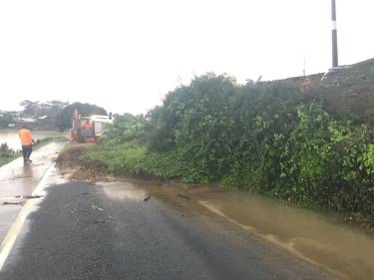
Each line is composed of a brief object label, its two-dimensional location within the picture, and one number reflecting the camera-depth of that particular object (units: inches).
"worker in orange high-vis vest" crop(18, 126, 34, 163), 855.7
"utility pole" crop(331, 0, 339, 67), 612.4
